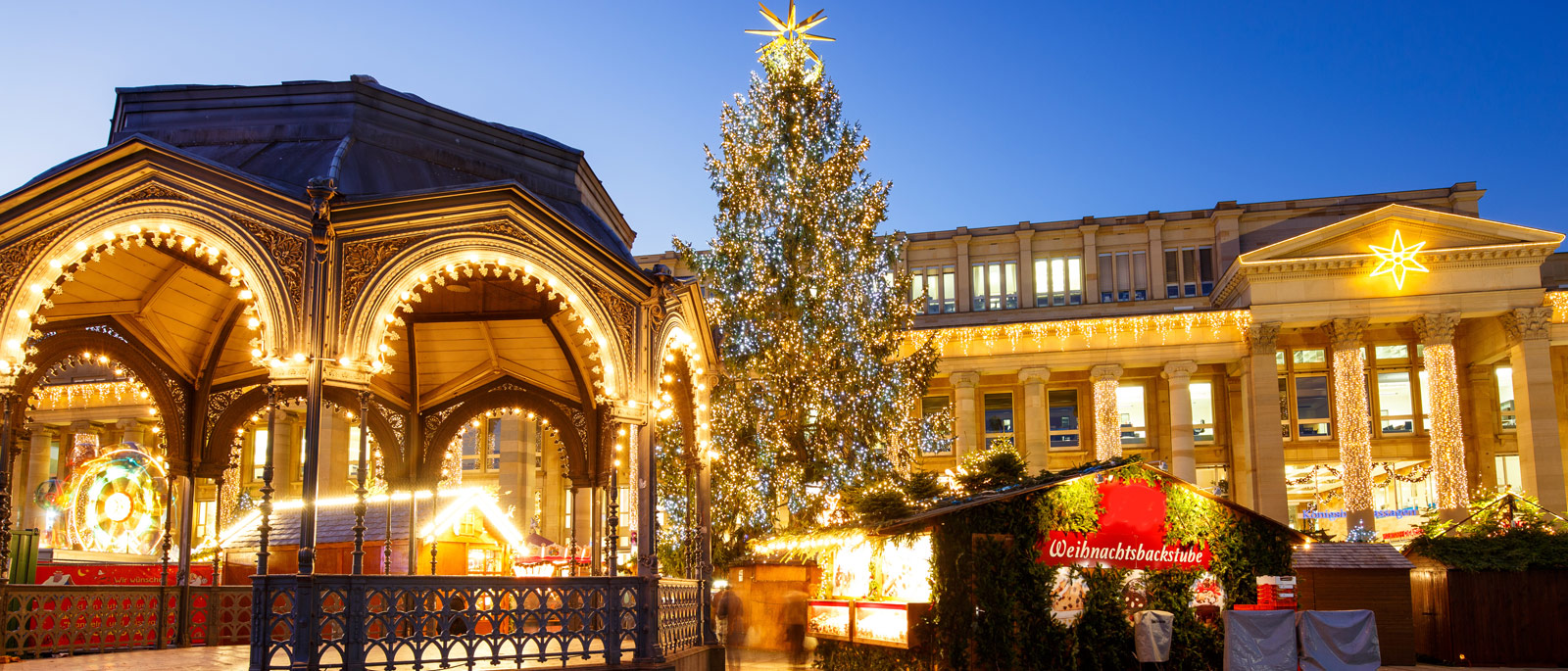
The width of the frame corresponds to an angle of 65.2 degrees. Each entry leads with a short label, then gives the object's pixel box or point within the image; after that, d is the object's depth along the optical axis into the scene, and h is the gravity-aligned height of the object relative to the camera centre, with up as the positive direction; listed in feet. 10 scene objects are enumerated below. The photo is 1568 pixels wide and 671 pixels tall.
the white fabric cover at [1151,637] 54.49 -7.46
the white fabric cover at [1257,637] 55.31 -7.57
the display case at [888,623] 56.13 -7.10
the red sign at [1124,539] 54.95 -3.12
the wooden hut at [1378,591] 81.76 -8.32
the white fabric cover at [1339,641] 55.52 -7.85
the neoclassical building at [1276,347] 149.18 +15.94
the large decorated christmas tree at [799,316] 97.09 +12.78
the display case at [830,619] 61.98 -7.60
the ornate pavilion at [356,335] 39.11 +5.74
